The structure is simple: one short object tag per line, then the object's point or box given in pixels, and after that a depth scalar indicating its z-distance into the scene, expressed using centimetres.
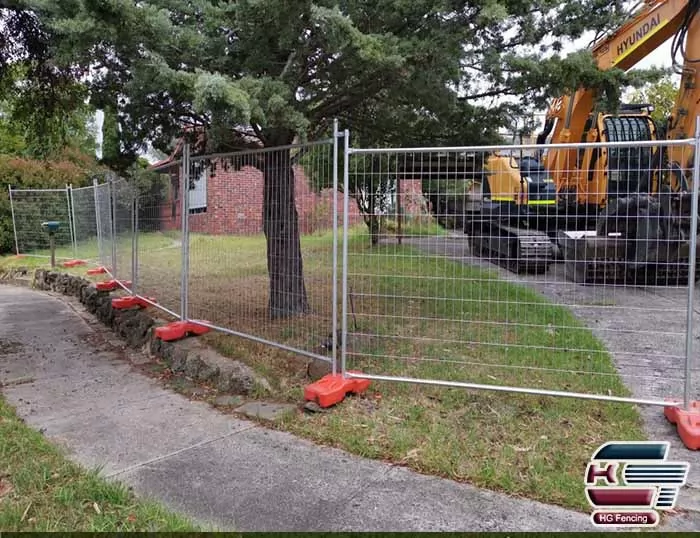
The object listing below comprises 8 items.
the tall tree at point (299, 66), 410
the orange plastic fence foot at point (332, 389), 415
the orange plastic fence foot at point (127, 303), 765
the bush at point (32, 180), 1469
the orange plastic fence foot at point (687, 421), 346
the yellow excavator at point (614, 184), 714
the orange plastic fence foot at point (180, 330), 590
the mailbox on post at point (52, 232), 1228
